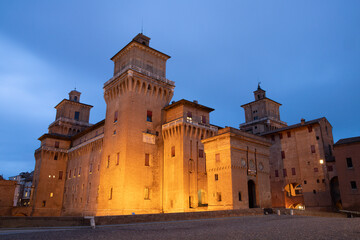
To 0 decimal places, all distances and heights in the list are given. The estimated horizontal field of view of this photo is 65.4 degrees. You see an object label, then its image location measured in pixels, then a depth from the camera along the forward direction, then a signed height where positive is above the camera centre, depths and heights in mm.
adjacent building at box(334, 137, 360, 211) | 40219 +4313
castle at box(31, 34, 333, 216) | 34250 +6304
